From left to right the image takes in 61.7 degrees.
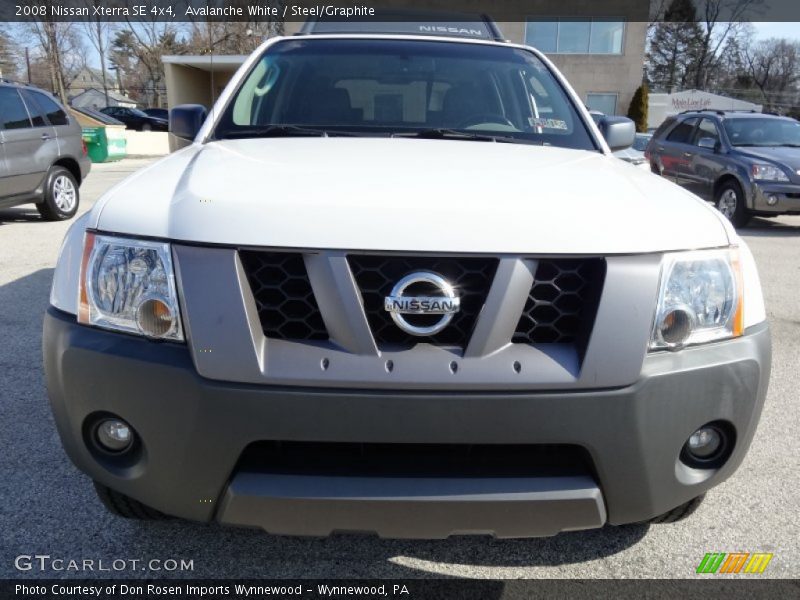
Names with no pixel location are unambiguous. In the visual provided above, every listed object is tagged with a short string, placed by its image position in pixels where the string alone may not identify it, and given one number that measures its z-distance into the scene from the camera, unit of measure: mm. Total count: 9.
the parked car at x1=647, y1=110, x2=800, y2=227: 8977
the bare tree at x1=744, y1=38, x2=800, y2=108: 63406
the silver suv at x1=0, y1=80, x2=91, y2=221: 7984
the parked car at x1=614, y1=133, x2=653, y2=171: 15634
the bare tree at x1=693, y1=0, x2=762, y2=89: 57084
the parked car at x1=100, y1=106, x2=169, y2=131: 37562
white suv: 1581
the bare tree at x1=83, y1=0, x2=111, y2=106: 43741
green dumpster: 19812
